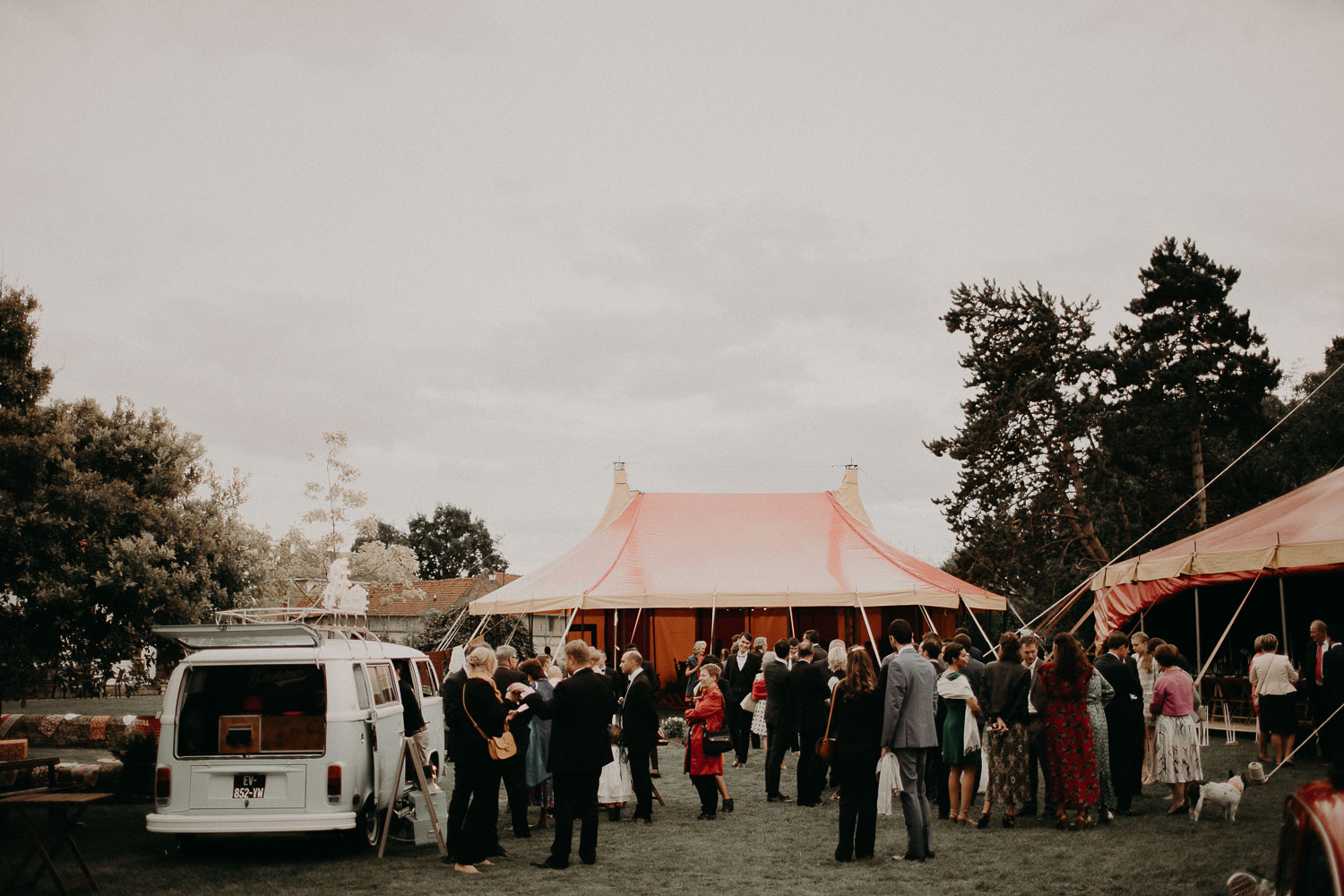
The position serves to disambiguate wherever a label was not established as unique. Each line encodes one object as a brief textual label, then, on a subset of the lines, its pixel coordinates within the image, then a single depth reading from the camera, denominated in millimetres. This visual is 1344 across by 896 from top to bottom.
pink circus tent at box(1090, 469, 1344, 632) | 12289
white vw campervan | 6613
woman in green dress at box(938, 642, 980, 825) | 8531
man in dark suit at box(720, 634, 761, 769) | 13070
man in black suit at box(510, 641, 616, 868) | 7117
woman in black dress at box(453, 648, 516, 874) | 7039
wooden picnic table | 5777
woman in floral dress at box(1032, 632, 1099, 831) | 8352
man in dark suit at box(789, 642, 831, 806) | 9945
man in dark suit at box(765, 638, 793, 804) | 10172
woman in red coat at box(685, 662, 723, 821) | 9172
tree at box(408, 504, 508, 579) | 67750
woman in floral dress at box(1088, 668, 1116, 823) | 8664
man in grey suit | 7105
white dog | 8195
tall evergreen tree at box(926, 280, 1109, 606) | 27516
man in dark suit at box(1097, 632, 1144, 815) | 9031
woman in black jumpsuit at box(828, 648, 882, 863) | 7059
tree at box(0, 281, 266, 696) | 9617
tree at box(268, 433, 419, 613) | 31578
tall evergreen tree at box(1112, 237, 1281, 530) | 25812
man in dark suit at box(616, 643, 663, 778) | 10453
